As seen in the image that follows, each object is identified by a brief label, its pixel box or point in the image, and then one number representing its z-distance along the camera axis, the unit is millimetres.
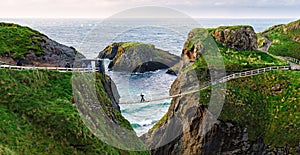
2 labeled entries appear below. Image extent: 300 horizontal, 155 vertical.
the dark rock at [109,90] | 29406
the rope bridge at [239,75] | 37375
